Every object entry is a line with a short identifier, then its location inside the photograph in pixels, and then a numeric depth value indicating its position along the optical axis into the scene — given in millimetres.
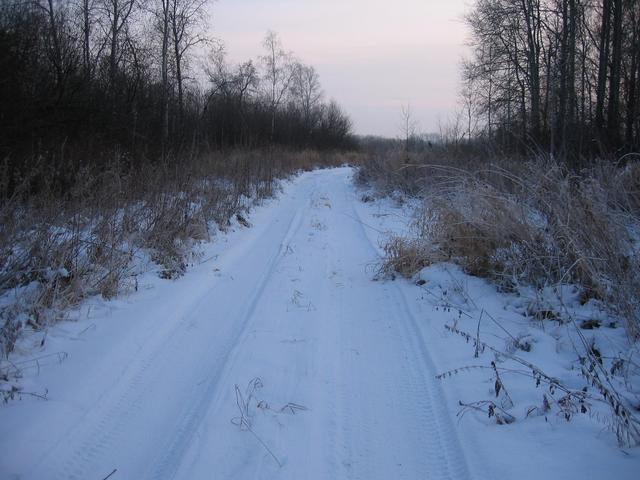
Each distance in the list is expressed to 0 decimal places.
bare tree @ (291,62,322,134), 51688
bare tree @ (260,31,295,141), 43219
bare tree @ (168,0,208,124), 20844
